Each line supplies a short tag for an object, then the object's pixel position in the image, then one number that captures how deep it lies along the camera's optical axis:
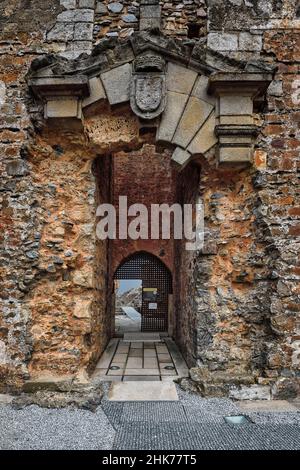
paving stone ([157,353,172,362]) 4.64
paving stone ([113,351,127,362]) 4.60
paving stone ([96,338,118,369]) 4.32
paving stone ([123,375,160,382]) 3.62
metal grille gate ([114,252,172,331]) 8.94
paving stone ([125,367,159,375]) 3.93
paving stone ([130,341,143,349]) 5.67
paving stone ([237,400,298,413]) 2.85
